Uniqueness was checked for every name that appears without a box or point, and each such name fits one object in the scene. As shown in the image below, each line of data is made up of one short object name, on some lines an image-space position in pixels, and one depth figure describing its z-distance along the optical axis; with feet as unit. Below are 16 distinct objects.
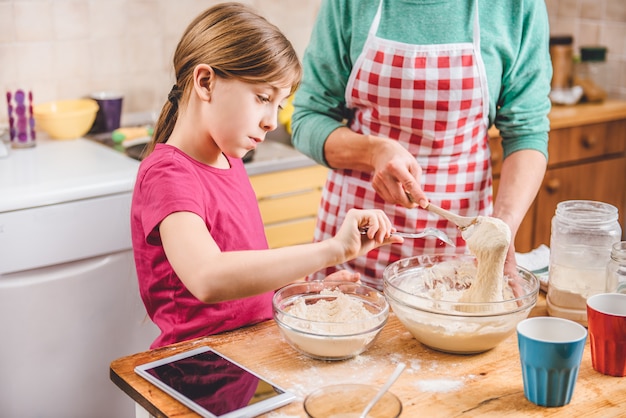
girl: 3.89
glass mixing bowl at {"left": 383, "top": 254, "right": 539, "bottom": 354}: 4.00
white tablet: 3.50
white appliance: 7.02
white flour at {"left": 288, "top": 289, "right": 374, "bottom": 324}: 4.22
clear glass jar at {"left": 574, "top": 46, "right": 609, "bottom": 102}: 11.02
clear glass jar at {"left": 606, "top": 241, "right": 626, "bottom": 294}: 4.31
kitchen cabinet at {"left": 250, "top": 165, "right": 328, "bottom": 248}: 8.54
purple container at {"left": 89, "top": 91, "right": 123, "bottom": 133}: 9.10
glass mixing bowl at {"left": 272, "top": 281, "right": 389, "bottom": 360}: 3.94
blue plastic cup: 3.55
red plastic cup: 3.86
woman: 5.33
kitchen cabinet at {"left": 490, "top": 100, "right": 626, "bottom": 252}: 10.40
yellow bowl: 8.63
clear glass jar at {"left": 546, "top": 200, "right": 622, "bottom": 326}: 4.56
